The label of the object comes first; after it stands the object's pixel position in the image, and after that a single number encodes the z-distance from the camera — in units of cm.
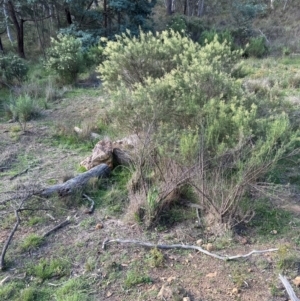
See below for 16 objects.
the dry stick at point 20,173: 436
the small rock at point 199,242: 303
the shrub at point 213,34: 1248
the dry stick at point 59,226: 326
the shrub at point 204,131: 316
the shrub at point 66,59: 872
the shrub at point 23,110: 641
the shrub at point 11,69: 889
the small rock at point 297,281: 254
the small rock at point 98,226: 331
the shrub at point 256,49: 1193
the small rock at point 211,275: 268
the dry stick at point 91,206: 357
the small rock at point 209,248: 295
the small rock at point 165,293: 249
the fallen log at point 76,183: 373
